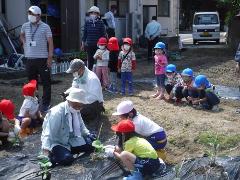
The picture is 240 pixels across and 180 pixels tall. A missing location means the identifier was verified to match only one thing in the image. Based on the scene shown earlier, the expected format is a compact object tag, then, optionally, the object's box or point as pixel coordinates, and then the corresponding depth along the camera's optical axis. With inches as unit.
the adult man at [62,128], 199.1
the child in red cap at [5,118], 230.9
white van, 909.0
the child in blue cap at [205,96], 291.8
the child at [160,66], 320.4
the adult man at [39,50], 281.2
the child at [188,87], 299.1
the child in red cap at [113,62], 358.4
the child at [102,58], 334.1
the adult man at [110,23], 564.8
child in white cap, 201.2
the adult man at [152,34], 585.1
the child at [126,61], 326.1
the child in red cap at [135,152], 184.4
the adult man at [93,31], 364.2
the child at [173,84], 306.7
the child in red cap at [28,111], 250.8
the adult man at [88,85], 251.8
